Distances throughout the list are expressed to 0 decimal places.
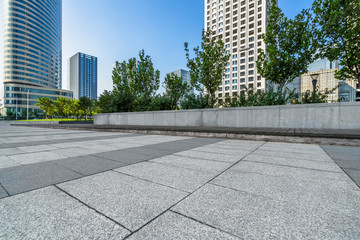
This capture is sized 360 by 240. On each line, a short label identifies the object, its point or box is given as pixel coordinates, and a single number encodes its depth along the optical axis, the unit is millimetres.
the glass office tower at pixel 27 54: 84688
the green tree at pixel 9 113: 77125
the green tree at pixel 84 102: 41406
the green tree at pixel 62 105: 52109
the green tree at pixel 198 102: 14523
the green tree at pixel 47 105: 51719
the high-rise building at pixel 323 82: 70375
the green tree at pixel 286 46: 12883
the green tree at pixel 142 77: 23344
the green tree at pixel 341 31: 10938
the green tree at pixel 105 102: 20255
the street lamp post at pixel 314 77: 13066
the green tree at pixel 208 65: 16781
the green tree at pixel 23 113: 81138
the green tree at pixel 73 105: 52666
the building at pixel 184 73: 153050
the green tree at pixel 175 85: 21400
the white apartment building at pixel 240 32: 66500
